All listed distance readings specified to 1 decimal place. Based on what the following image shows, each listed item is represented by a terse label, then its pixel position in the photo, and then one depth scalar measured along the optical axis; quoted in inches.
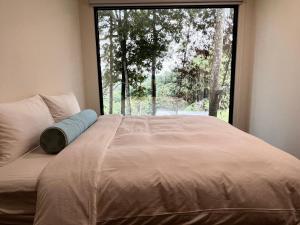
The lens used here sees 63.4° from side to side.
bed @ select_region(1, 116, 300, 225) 44.6
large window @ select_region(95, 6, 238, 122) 145.1
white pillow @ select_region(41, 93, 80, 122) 83.9
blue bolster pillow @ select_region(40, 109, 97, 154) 61.2
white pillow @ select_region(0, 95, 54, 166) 57.1
